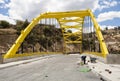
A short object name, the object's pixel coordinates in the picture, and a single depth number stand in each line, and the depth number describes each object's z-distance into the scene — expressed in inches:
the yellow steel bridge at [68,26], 483.5
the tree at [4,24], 1313.6
